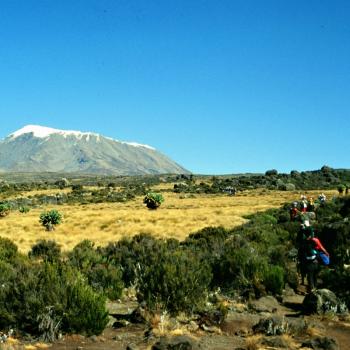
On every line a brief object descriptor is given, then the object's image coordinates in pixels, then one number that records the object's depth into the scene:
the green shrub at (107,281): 13.86
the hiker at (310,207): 35.59
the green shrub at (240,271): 14.29
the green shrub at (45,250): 22.00
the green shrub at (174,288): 11.50
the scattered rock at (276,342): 9.26
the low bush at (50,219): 36.38
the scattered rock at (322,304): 11.94
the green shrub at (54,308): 9.70
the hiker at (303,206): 32.75
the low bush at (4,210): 46.31
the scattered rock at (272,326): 9.97
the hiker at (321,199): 40.94
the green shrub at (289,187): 85.18
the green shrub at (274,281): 14.11
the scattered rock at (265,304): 12.46
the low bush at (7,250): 17.67
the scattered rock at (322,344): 9.11
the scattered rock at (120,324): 10.79
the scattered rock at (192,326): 10.49
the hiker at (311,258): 14.52
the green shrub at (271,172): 114.75
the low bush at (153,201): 51.81
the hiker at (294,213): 30.23
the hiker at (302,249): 14.80
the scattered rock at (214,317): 10.98
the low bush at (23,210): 52.77
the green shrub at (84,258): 15.83
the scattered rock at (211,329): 10.51
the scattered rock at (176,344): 8.48
